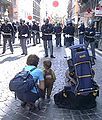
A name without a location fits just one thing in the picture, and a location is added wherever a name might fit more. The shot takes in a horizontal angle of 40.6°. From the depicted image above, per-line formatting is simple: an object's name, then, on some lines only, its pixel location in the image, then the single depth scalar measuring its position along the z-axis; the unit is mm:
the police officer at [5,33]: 6861
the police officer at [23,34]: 6771
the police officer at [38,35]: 10151
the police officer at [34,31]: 9942
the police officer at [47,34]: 6342
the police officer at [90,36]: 6370
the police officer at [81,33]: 8711
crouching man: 2664
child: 3023
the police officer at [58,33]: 9822
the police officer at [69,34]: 7507
